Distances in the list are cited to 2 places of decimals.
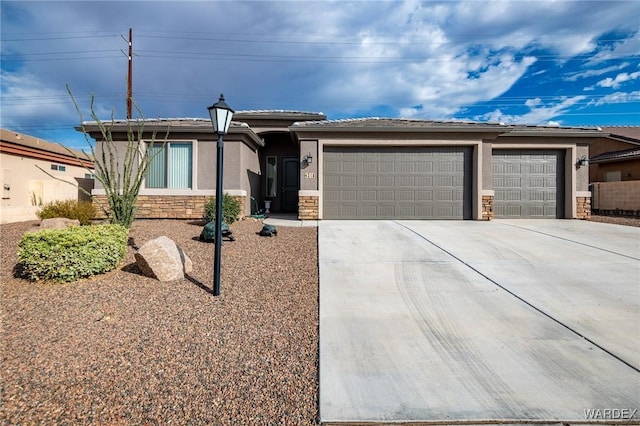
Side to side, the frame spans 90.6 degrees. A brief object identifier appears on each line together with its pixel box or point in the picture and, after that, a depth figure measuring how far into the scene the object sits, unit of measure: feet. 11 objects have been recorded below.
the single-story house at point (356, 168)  33.81
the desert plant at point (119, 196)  21.27
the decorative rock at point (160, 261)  14.19
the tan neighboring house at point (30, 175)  34.17
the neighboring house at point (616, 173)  43.93
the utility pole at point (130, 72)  52.39
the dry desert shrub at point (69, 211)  25.30
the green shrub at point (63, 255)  13.47
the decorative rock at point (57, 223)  21.74
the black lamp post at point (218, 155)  13.05
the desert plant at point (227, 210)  28.81
